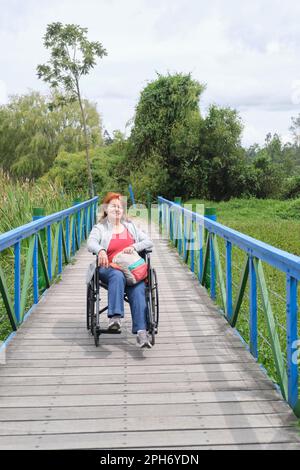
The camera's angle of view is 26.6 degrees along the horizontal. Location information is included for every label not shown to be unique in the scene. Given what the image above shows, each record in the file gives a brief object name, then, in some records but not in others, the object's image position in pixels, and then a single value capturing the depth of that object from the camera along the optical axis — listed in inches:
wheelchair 185.0
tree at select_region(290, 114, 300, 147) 3769.7
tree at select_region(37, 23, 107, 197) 1058.7
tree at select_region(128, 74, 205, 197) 1124.5
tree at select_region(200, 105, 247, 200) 1090.1
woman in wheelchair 182.4
